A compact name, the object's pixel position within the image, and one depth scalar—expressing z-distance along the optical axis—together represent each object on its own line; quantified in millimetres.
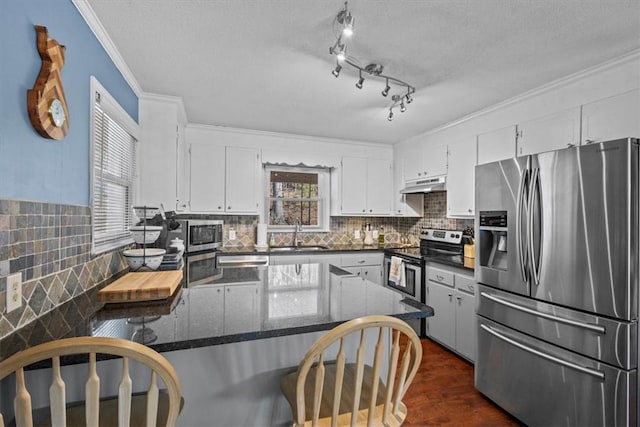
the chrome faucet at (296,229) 4258
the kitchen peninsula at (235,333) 1061
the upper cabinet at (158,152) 2689
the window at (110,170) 1771
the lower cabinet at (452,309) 2783
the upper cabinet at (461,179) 3152
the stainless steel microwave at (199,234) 2986
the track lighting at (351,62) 1507
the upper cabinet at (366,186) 4273
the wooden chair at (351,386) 945
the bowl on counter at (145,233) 1882
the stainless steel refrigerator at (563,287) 1561
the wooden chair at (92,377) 746
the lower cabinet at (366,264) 3850
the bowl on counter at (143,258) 1762
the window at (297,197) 4252
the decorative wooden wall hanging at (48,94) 1160
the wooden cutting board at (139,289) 1357
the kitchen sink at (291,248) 3700
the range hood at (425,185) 3557
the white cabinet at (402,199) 4293
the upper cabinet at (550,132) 2266
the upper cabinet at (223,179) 3621
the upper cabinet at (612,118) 1942
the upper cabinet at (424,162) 3563
